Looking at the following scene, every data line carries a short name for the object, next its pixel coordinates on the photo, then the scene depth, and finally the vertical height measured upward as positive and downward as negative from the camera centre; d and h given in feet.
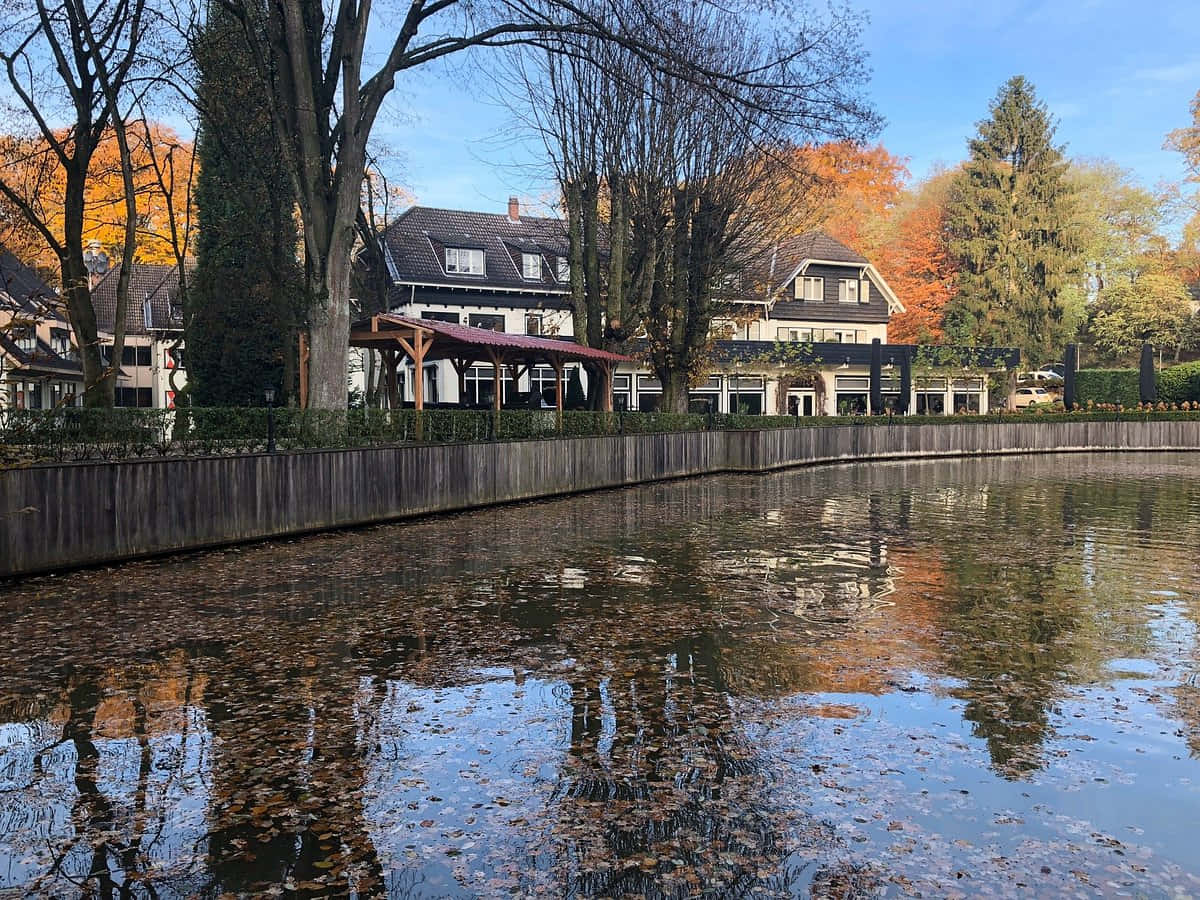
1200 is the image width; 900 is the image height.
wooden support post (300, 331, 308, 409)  67.78 +2.56
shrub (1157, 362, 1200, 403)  162.71 +2.80
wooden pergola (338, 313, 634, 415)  70.38 +4.36
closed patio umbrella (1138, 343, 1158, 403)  147.54 +3.40
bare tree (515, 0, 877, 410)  90.74 +18.61
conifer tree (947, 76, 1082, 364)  195.72 +32.43
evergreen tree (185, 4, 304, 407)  77.36 +14.05
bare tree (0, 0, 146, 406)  59.98 +18.93
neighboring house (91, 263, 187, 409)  158.51 +11.87
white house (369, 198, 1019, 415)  142.51 +13.63
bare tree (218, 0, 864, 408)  57.06 +16.07
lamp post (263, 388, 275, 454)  47.75 -1.00
